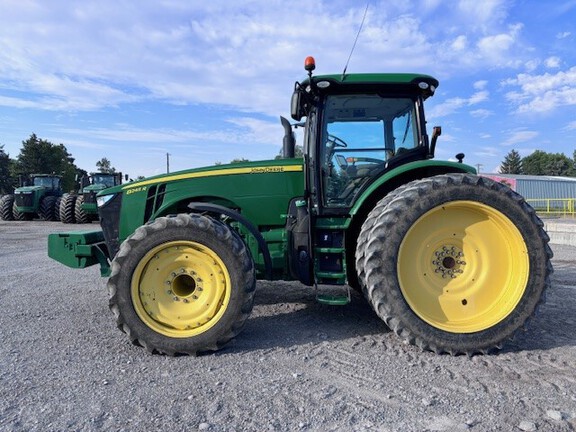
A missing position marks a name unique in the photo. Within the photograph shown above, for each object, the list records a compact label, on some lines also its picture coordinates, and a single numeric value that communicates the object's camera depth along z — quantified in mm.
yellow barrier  24038
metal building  42500
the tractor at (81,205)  18730
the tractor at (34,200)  21031
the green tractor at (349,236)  3492
